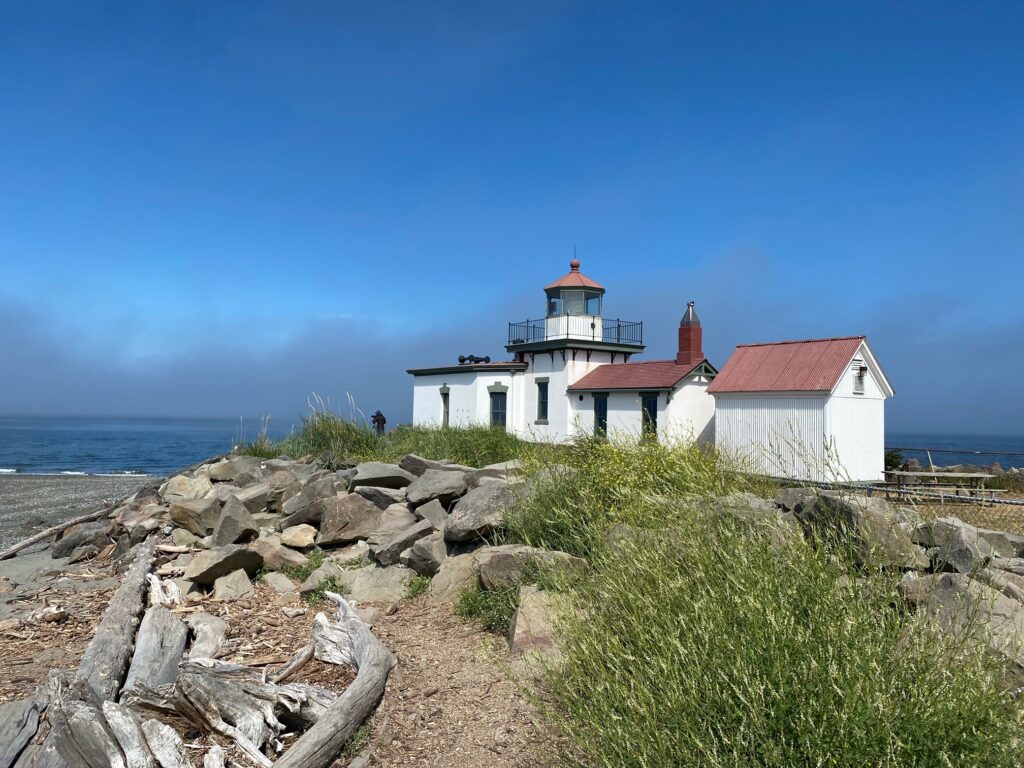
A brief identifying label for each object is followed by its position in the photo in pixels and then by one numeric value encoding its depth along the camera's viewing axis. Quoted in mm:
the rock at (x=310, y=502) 10875
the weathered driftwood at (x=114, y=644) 5703
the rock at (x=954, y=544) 6359
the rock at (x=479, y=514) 8406
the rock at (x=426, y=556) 8578
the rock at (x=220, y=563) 8867
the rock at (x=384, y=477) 11945
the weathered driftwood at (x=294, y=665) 5751
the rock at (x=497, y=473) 10242
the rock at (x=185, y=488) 15945
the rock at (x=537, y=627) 5235
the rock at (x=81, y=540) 12648
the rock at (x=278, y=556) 9500
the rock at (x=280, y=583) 8750
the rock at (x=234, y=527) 10289
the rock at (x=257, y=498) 12234
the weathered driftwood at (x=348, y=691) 4617
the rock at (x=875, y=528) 4395
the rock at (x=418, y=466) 12484
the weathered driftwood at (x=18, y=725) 4958
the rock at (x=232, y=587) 8461
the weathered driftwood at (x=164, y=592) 8242
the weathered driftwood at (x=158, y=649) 5961
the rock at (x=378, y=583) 8188
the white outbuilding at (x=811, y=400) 19516
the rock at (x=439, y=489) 10594
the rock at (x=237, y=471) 16359
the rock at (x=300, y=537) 10305
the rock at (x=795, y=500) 7029
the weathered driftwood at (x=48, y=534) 13431
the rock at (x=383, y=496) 11336
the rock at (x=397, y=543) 9086
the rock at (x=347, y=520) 10359
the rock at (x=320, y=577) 8555
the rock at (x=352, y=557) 9484
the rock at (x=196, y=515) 11422
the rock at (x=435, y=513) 9781
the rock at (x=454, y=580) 7684
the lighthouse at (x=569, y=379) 24766
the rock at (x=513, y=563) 6436
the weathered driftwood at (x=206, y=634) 6523
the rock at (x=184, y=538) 11117
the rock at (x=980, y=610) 3861
